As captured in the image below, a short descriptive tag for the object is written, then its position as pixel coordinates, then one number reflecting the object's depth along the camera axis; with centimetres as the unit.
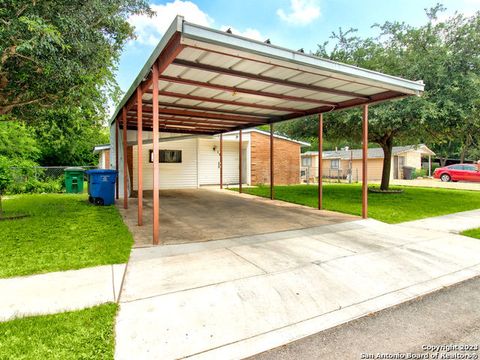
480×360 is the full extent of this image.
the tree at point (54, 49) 486
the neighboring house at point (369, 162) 2681
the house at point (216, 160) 1484
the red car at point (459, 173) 2123
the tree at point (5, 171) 775
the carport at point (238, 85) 403
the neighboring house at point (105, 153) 1538
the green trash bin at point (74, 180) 1285
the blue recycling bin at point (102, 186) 852
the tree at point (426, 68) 852
